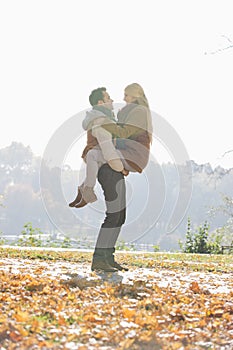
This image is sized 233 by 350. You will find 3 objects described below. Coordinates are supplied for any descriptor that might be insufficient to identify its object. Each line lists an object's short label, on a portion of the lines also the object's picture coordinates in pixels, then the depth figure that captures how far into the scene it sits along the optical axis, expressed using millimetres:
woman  6953
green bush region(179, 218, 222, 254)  17969
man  7102
